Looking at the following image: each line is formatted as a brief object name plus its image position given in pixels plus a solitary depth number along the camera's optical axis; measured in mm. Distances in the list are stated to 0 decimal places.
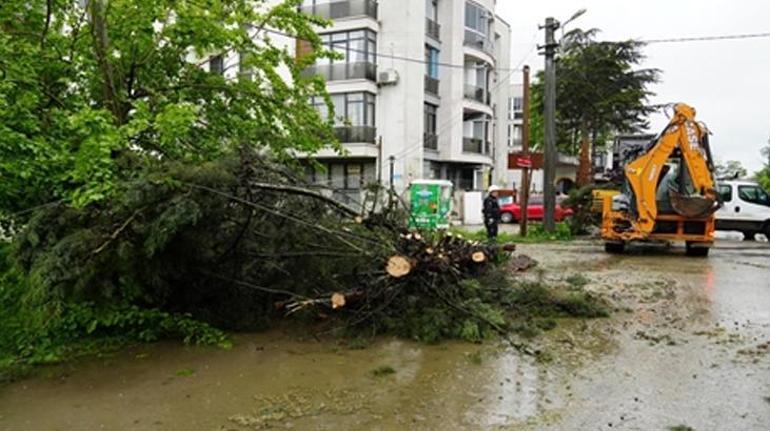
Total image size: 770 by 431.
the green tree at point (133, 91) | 6176
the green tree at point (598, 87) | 35156
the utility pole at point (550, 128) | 19219
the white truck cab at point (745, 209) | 19469
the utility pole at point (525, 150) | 19766
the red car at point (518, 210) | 29609
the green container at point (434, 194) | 23025
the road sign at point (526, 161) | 19062
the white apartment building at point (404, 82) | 29234
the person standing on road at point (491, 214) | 16250
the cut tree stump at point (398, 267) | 6824
